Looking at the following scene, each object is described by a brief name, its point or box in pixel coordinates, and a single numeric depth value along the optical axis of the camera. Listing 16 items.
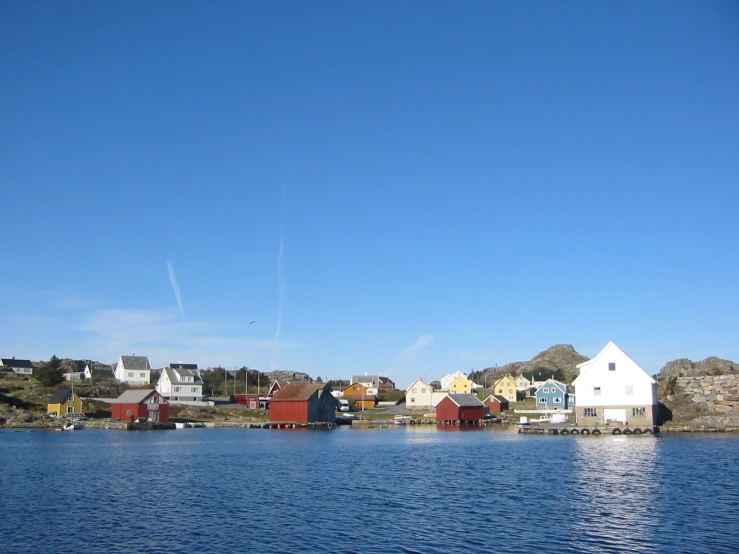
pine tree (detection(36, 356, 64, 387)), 110.75
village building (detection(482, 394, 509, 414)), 120.25
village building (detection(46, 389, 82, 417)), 96.25
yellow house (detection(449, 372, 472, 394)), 147.88
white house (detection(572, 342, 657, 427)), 71.81
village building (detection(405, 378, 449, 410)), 127.81
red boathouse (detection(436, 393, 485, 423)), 99.69
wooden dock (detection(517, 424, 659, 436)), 70.44
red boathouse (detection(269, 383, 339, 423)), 93.94
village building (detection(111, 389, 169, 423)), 91.56
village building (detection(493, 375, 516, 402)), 144.25
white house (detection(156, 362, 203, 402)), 120.62
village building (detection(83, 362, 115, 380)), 145.00
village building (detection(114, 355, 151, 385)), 131.75
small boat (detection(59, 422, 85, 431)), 85.38
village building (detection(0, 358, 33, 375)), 152.66
